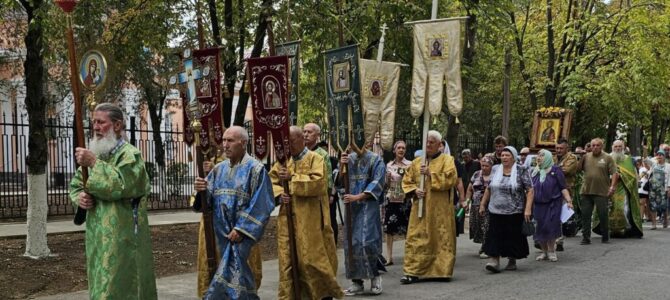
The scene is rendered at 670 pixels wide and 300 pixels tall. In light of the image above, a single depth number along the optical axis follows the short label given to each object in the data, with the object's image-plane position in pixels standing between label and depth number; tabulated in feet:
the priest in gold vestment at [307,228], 25.43
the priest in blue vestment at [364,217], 29.07
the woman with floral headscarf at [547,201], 39.68
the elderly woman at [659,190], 60.08
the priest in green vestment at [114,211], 18.78
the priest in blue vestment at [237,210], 20.85
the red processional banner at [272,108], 24.49
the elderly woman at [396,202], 37.35
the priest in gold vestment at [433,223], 32.45
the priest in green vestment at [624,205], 51.16
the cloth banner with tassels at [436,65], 33.04
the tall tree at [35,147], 34.94
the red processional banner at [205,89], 23.30
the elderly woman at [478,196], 40.34
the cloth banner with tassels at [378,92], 32.32
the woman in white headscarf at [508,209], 34.45
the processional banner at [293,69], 28.63
